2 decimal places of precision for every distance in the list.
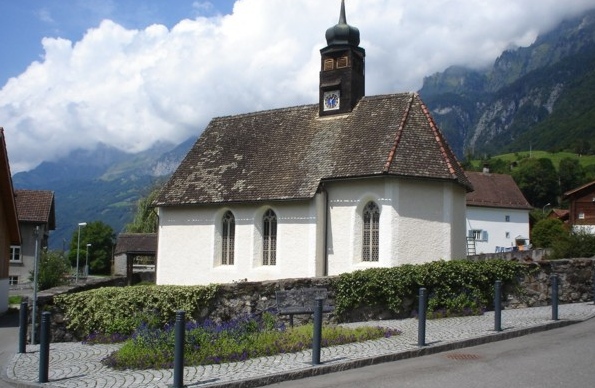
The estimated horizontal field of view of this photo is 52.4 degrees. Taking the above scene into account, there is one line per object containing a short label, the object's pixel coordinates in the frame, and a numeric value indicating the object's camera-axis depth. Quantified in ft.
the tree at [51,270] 120.26
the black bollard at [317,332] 35.78
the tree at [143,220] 203.51
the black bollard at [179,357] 30.37
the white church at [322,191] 76.28
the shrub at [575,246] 101.24
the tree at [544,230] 192.03
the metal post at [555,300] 50.26
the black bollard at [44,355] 33.68
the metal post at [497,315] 45.68
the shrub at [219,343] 36.96
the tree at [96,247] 285.23
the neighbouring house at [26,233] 165.99
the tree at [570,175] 332.47
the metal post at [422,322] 40.45
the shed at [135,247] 195.52
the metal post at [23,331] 46.60
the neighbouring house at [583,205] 199.82
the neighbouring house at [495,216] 210.16
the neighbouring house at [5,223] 80.38
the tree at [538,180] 330.34
